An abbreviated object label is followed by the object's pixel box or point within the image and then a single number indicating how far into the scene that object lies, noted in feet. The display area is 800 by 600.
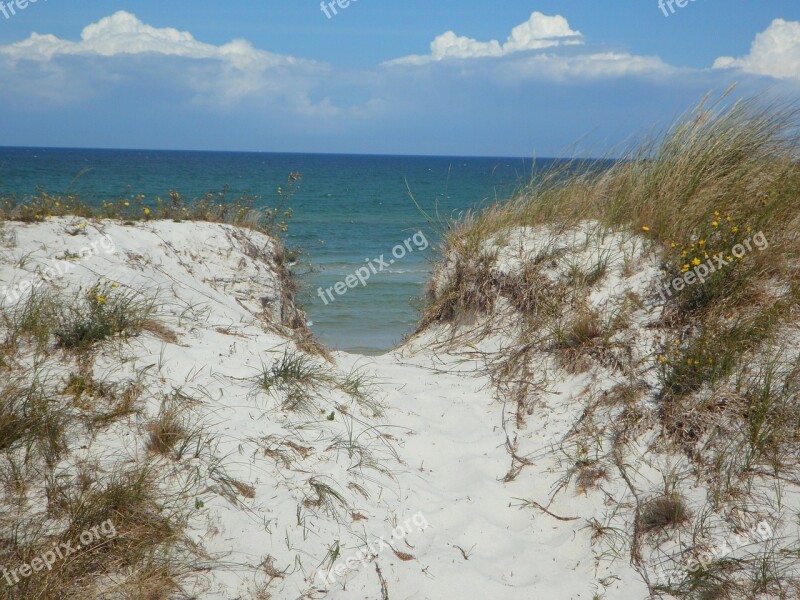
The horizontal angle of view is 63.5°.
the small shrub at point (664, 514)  11.43
